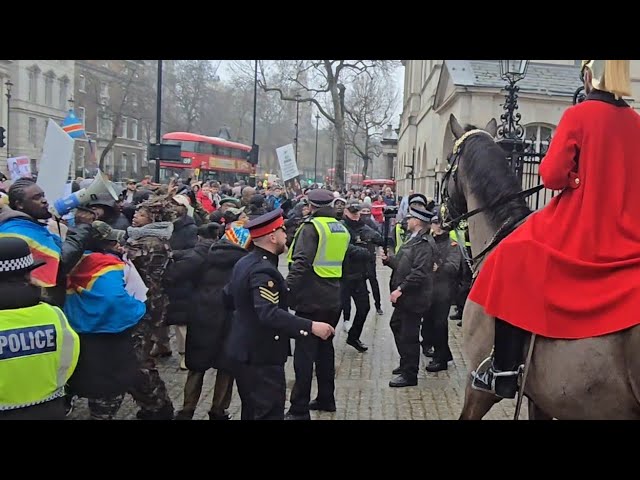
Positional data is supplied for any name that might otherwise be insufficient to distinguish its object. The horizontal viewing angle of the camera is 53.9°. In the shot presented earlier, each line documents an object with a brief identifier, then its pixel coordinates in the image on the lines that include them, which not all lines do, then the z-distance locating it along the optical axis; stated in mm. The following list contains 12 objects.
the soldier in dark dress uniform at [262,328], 4497
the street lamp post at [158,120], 15752
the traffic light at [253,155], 27392
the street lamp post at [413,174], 28156
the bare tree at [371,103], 56000
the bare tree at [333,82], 34406
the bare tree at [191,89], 50562
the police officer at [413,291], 7594
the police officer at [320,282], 6621
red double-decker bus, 38281
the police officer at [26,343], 3203
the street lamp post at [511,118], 8154
